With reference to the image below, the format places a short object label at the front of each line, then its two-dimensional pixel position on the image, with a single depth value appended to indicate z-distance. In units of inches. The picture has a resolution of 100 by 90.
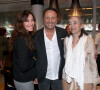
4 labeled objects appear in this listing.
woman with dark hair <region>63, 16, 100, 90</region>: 63.1
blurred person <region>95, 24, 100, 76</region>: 153.7
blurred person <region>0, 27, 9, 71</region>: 178.5
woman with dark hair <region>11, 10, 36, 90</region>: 60.8
